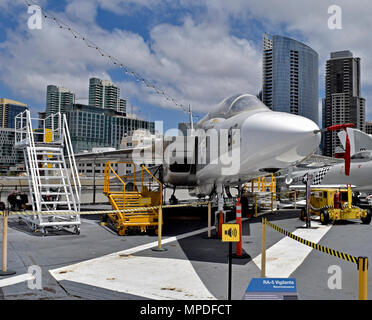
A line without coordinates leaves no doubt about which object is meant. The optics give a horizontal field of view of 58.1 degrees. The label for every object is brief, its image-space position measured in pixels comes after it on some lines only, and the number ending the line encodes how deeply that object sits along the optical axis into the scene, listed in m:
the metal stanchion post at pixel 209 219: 9.69
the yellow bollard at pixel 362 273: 3.47
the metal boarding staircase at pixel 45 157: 10.14
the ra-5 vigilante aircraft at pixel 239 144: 7.20
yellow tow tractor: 13.05
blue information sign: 3.29
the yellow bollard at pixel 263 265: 5.69
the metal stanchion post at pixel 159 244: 7.97
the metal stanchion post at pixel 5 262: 5.68
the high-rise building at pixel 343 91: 92.75
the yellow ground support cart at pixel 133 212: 10.23
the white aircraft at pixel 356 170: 22.67
